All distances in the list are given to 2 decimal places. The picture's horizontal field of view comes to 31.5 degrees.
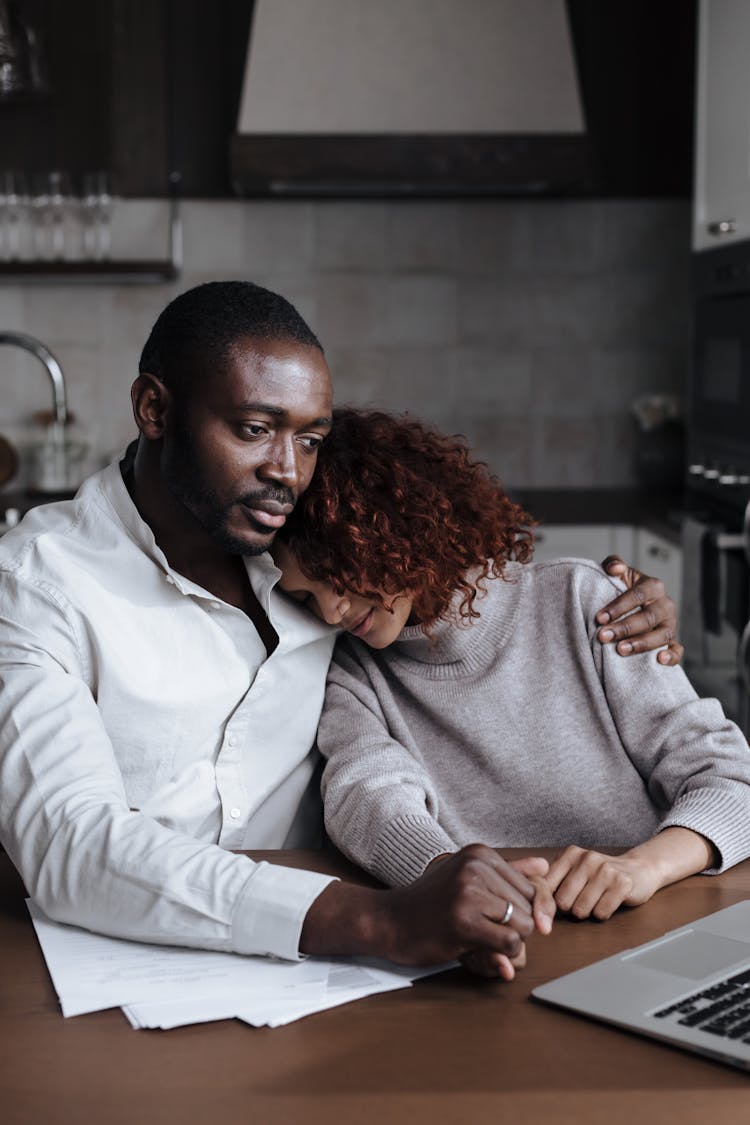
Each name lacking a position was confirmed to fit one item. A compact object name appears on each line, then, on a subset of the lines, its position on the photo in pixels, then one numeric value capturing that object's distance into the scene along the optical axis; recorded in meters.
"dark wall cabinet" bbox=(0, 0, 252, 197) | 3.63
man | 1.04
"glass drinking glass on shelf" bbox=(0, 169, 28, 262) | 3.59
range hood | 3.42
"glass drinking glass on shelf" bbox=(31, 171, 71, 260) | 3.60
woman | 1.37
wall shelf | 3.57
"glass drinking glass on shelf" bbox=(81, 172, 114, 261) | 3.60
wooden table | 0.84
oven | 2.84
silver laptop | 0.91
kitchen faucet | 3.45
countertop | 3.27
